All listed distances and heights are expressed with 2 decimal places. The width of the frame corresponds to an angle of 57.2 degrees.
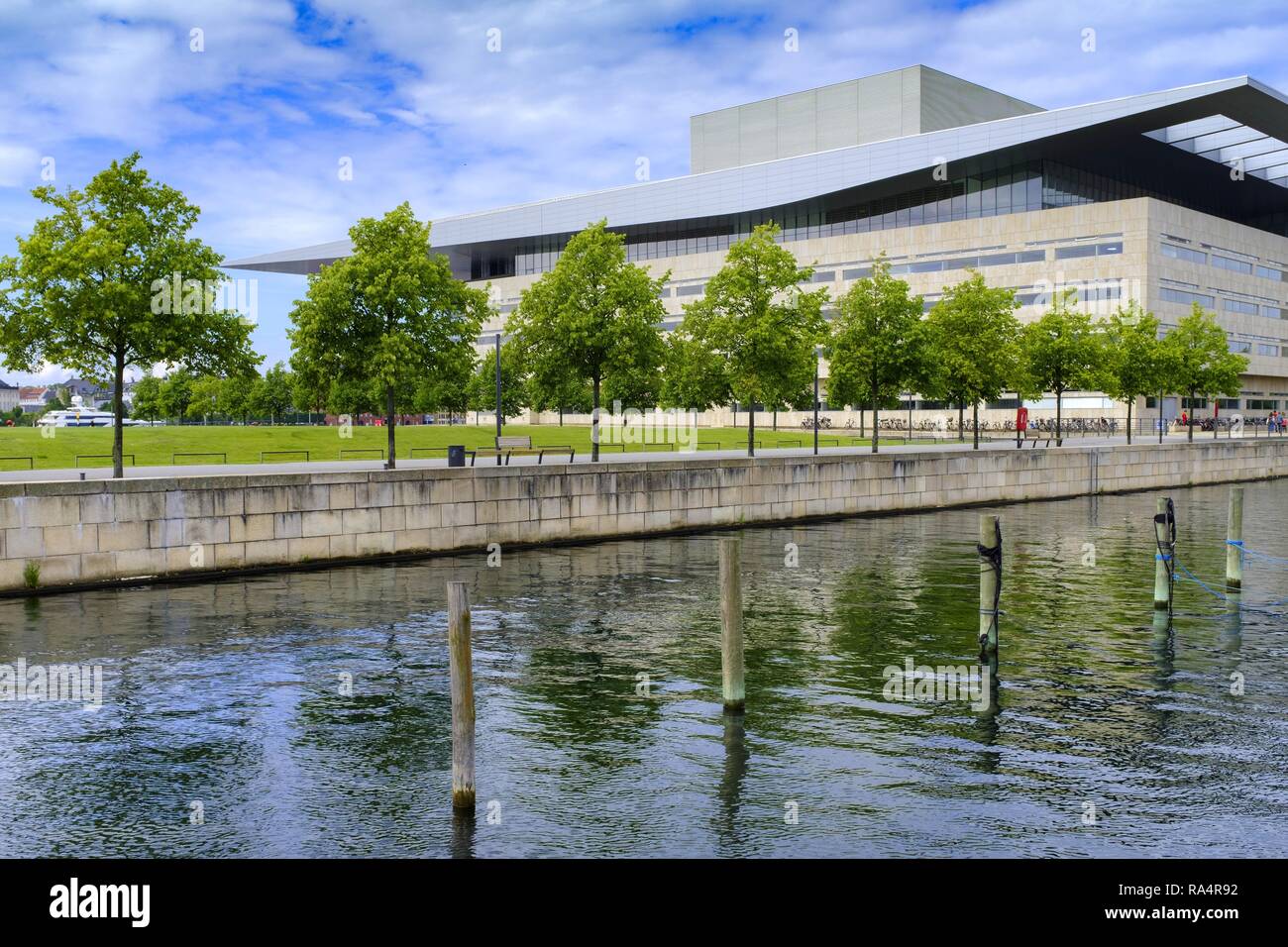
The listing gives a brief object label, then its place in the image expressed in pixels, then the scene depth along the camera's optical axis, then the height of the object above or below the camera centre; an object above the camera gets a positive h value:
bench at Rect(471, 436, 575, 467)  47.98 -0.79
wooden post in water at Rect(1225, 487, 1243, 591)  19.22 -2.02
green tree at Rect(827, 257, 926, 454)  50.78 +3.57
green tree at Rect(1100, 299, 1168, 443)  69.06 +3.85
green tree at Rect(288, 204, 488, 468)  35.72 +3.43
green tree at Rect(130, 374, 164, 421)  126.30 +2.94
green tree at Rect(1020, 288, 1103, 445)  62.00 +3.77
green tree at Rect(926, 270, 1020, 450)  54.62 +3.84
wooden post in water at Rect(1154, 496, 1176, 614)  16.72 -1.91
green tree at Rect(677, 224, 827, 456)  44.09 +3.76
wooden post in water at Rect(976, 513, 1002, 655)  13.36 -1.77
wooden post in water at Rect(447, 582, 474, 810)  8.45 -1.89
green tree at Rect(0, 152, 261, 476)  28.41 +3.33
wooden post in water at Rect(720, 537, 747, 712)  10.96 -1.90
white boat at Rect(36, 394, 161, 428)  93.56 +0.76
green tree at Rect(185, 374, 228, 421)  113.31 +2.80
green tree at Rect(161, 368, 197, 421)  122.31 +3.23
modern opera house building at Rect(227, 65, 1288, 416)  90.12 +20.05
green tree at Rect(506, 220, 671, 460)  42.53 +3.84
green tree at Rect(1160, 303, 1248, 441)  72.88 +4.02
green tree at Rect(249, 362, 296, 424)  123.56 +3.29
